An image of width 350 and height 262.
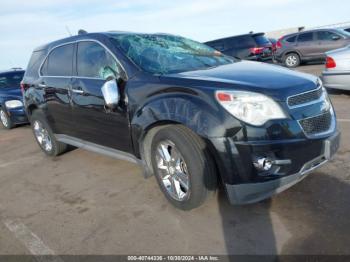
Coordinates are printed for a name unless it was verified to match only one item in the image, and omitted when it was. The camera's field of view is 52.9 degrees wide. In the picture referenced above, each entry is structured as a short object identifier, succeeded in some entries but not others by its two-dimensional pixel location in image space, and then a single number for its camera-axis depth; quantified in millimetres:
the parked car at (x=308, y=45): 13969
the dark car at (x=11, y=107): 8711
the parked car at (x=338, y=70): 7158
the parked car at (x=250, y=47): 15281
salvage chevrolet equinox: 2816
